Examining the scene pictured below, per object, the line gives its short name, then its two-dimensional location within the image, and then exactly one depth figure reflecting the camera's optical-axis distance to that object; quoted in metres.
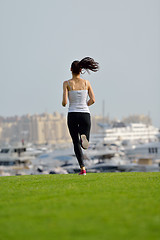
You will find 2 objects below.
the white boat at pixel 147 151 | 65.39
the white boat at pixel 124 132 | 119.31
